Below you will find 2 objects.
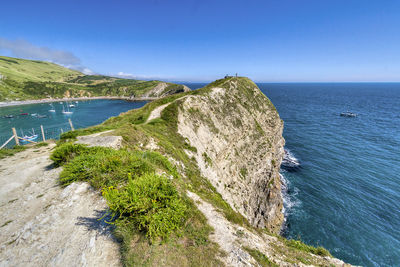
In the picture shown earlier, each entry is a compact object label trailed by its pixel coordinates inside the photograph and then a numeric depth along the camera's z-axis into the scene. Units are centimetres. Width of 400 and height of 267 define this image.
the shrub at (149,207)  681
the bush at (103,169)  917
